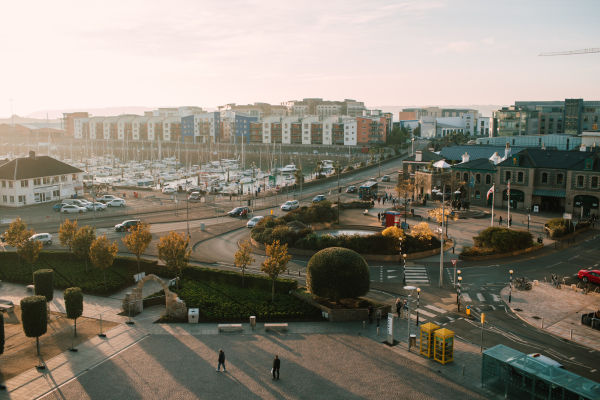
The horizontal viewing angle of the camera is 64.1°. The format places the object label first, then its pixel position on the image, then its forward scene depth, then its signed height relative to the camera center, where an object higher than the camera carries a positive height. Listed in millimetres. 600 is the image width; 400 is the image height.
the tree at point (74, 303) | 27703 -9486
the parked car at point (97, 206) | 68500 -9682
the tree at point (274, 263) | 32156 -8144
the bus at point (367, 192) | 76000 -8269
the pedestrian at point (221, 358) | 22844 -10320
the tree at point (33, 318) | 24984 -9342
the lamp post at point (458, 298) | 31398 -10305
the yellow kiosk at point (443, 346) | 23797 -10083
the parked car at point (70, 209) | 65062 -9525
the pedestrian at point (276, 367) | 22094 -10384
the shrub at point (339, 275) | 29594 -8241
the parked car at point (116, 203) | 72500 -9640
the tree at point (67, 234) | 40938 -8120
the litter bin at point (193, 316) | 29391 -10729
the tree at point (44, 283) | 32181 -9681
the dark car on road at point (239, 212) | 64312 -9564
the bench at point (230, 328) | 27969 -10869
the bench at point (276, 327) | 28188 -10868
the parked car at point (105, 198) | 73819 -9246
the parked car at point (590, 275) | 36625 -10039
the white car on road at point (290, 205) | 68125 -9165
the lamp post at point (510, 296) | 32925 -10388
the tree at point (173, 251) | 34562 -8000
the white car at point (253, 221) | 56750 -9630
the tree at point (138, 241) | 36781 -7797
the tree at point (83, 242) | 38719 -8298
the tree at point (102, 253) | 35000 -8334
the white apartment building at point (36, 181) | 69312 -6484
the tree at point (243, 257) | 34656 -8380
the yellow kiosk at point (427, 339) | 24534 -10128
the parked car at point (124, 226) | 54856 -9883
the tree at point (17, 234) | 38656 -7772
